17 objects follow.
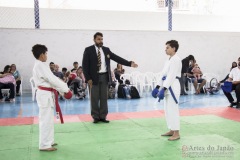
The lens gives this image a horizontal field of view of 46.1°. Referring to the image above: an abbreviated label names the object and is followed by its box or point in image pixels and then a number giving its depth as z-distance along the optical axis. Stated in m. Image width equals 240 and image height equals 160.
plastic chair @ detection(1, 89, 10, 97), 9.20
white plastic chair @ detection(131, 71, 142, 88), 11.40
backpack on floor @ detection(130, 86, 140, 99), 9.59
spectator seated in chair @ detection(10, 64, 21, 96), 10.10
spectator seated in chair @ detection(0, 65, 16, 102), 8.99
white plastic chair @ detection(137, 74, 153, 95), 10.77
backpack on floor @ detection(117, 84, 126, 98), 9.74
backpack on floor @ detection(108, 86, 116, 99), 9.56
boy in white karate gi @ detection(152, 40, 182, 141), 4.17
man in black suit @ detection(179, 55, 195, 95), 10.21
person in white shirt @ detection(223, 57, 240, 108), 7.43
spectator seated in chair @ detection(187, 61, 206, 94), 10.80
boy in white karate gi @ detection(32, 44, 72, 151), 3.84
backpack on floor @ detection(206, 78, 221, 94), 10.60
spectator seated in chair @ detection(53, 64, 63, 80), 9.78
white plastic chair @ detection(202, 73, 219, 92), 12.23
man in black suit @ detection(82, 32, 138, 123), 5.75
